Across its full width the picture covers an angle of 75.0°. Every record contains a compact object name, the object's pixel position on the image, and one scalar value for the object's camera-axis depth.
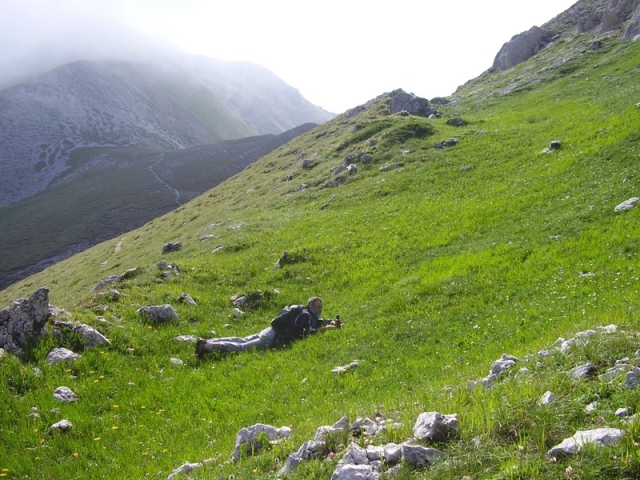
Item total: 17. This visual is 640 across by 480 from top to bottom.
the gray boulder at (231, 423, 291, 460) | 7.98
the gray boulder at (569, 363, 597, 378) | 6.63
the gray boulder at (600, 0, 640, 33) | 61.56
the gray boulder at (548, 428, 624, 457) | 4.83
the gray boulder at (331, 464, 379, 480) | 5.57
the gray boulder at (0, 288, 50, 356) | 13.32
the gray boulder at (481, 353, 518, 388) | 8.02
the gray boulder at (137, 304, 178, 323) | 17.61
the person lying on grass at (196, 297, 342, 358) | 15.79
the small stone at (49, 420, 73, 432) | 10.39
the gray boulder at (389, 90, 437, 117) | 61.14
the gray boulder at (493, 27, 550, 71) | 79.69
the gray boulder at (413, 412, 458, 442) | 6.10
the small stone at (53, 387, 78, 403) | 11.61
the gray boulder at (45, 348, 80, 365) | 13.18
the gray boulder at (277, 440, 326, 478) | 6.62
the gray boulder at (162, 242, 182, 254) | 40.96
